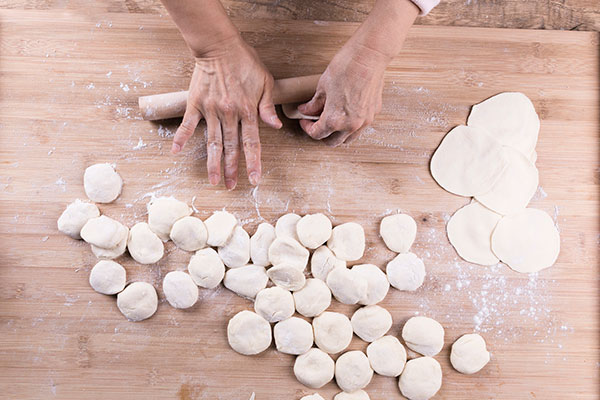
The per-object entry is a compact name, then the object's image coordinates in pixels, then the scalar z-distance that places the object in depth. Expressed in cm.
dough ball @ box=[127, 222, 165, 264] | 111
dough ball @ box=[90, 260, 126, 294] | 109
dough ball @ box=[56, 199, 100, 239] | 110
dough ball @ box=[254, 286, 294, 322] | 110
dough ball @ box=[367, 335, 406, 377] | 112
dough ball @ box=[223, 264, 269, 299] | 111
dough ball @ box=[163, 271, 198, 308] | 110
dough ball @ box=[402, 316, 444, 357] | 112
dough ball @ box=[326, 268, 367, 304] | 110
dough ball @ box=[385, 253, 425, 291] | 113
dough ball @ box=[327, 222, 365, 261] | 113
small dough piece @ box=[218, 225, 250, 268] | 112
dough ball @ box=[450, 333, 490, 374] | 112
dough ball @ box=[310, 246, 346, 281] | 113
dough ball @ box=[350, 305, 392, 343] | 112
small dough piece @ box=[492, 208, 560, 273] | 115
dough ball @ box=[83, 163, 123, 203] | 111
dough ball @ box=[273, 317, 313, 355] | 110
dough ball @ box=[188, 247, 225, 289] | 110
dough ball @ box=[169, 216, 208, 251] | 110
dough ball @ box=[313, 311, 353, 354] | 111
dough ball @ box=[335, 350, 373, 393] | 110
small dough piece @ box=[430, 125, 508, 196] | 115
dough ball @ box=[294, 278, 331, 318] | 111
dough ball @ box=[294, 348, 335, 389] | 110
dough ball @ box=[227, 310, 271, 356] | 109
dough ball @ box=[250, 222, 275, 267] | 112
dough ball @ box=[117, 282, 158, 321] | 109
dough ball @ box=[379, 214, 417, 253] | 114
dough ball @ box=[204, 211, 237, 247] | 111
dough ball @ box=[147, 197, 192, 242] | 111
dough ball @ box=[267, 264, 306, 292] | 110
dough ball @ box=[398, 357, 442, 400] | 111
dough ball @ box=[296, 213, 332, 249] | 111
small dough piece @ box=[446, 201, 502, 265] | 116
